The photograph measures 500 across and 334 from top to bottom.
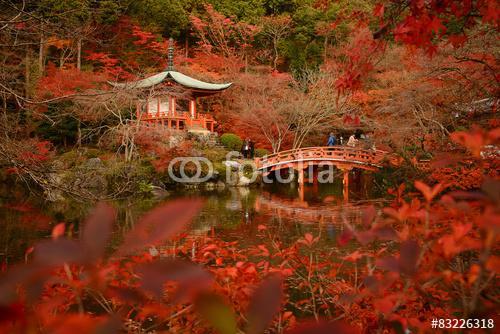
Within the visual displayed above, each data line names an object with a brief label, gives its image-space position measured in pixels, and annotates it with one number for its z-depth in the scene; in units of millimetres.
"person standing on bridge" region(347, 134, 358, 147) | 19102
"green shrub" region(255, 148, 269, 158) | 18969
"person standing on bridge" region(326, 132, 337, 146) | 18406
